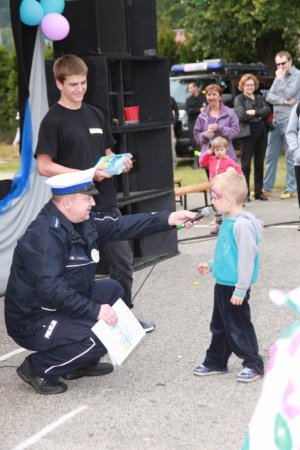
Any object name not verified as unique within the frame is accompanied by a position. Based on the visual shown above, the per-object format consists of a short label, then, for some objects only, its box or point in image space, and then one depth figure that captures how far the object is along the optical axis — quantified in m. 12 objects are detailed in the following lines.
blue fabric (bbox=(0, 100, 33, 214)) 7.86
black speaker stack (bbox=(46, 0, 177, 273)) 7.63
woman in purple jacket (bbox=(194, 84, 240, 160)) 10.68
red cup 8.29
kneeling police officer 4.93
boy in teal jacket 4.95
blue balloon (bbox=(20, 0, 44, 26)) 7.34
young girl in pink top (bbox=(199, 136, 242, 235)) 9.88
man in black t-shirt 5.95
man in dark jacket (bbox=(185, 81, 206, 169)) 18.16
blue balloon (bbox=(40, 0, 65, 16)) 7.43
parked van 18.89
